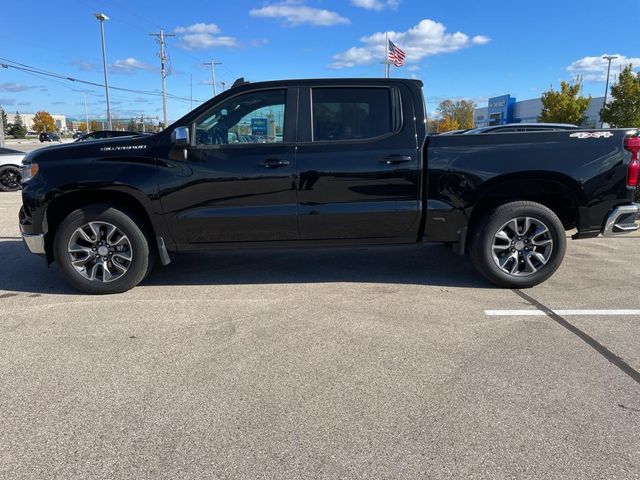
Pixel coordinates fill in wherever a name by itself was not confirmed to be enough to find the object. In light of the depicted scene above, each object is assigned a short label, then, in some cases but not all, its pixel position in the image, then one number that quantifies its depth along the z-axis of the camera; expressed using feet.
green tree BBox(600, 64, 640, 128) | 97.50
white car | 43.86
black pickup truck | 15.57
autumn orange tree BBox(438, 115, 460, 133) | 252.50
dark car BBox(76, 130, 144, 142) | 59.02
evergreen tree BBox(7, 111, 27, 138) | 309.01
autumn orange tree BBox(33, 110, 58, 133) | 409.51
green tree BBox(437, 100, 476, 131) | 297.33
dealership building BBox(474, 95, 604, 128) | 194.57
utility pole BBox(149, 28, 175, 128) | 172.04
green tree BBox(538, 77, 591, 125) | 126.75
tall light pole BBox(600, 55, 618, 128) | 195.31
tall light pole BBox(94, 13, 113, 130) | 130.00
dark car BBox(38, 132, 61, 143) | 221.05
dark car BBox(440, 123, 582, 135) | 42.33
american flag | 92.89
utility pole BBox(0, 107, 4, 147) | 81.61
